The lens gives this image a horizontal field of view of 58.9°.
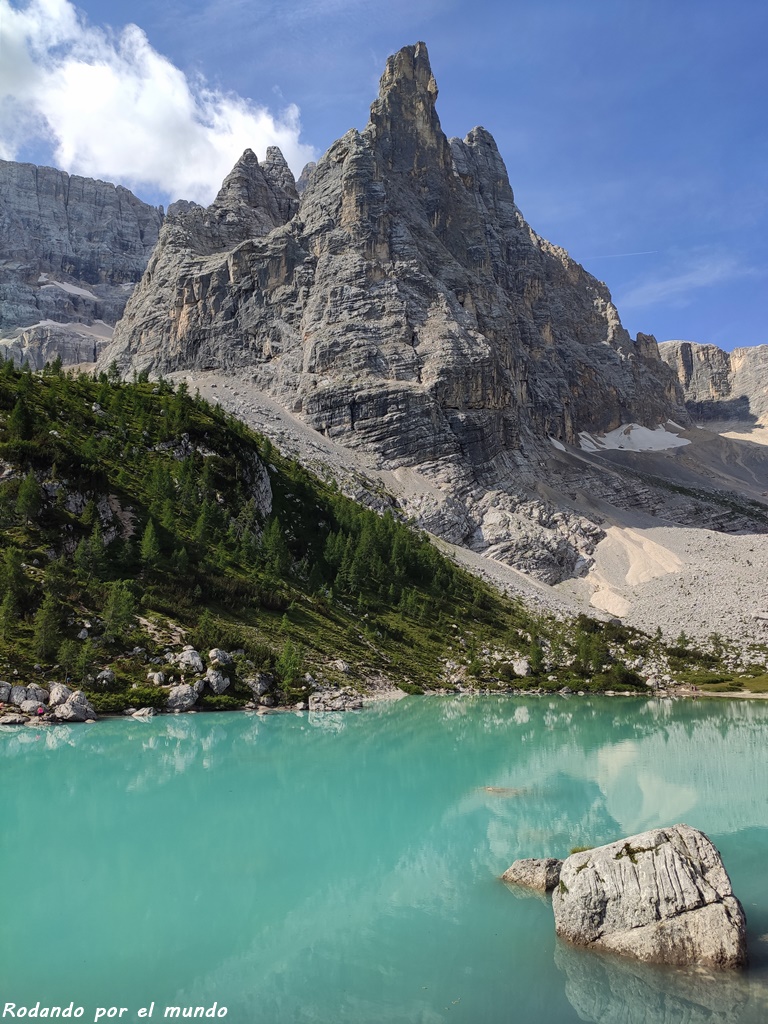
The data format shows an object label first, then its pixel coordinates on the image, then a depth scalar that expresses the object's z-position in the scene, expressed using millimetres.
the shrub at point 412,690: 57938
